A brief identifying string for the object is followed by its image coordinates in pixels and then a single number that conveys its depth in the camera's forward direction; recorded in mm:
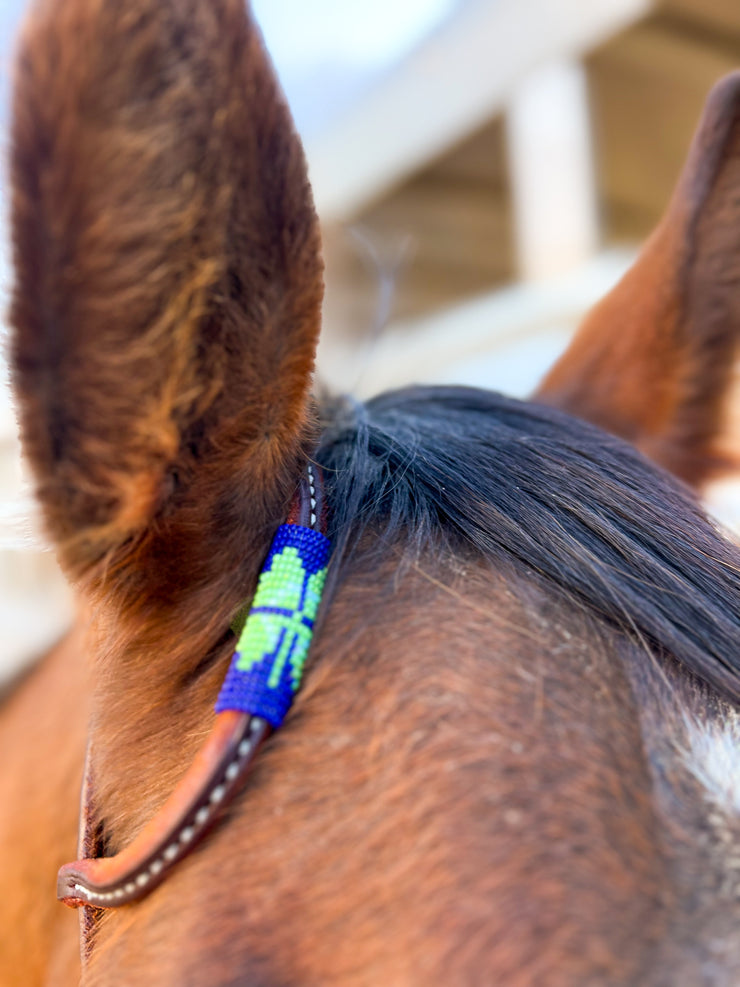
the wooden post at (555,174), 2602
